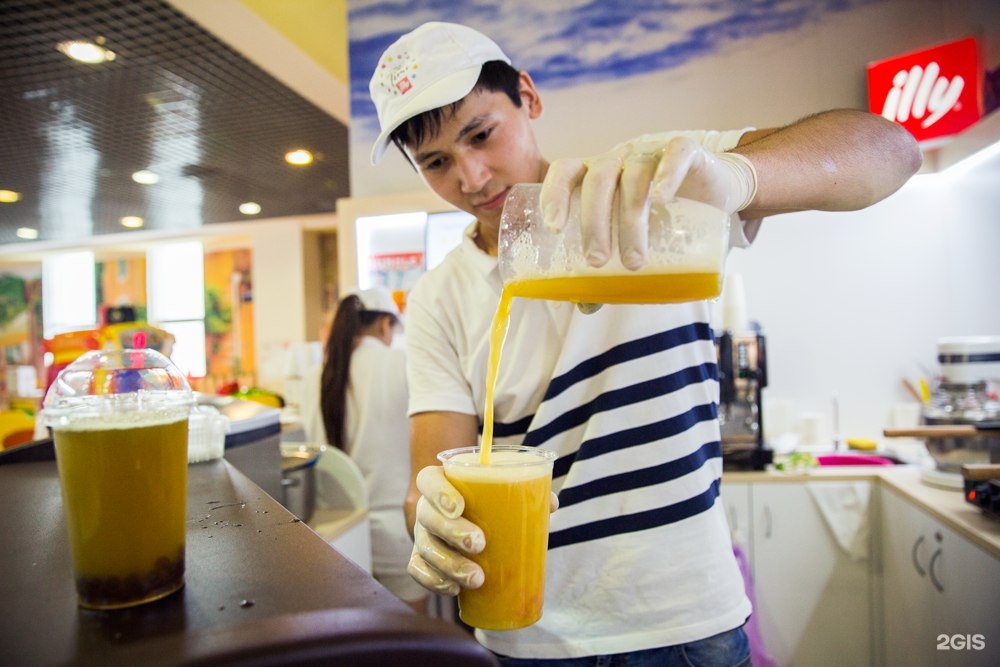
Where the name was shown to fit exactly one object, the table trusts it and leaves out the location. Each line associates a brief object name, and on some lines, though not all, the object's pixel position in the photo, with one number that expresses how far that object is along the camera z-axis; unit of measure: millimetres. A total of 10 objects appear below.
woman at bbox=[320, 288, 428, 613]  2832
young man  1188
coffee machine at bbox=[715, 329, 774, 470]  3039
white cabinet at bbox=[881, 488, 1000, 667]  2031
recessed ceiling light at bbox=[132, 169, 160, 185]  6902
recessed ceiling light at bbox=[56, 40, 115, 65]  3906
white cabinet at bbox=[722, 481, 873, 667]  2943
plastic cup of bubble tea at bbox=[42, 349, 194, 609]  582
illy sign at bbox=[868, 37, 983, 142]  2967
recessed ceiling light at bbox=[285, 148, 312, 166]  6250
